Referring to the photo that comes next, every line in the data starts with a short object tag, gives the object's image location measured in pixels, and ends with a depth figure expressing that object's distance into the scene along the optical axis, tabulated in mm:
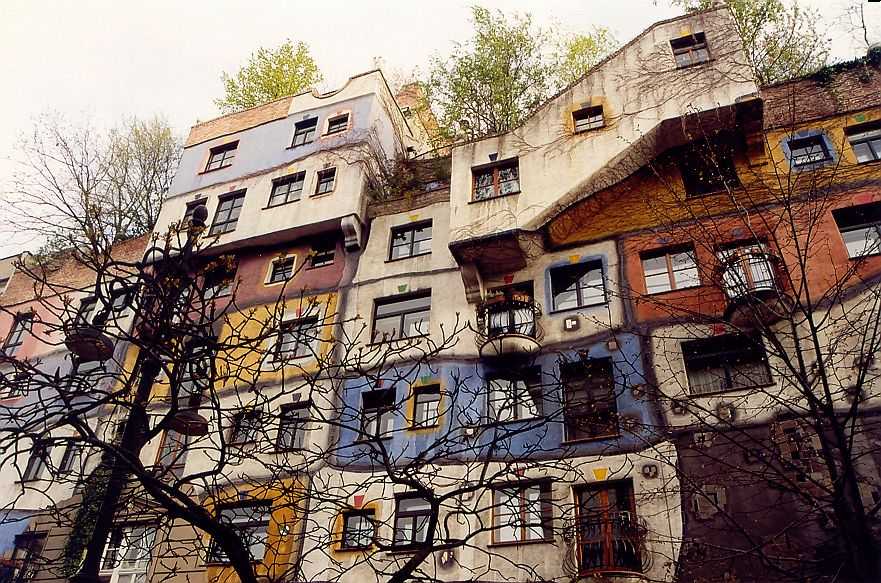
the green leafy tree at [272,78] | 26844
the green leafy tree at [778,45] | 18453
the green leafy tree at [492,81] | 21141
